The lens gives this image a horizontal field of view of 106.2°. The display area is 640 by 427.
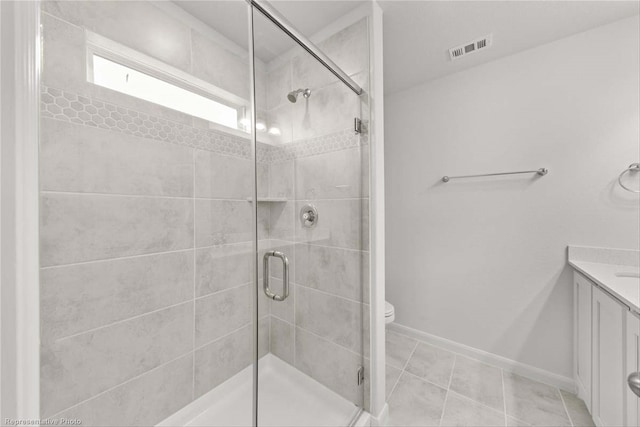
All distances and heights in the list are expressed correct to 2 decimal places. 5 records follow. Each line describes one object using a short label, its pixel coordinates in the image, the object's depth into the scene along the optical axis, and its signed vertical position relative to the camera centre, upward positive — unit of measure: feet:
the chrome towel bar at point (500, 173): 5.17 +0.86
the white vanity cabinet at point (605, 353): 2.99 -2.16
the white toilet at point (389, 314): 5.46 -2.36
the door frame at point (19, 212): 1.68 +0.01
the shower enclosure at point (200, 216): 3.09 -0.05
